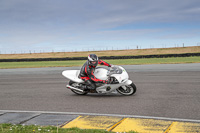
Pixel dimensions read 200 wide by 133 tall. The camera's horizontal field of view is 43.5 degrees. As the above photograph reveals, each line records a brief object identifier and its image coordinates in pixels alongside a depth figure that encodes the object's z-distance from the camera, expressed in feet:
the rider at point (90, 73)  29.63
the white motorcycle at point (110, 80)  29.45
